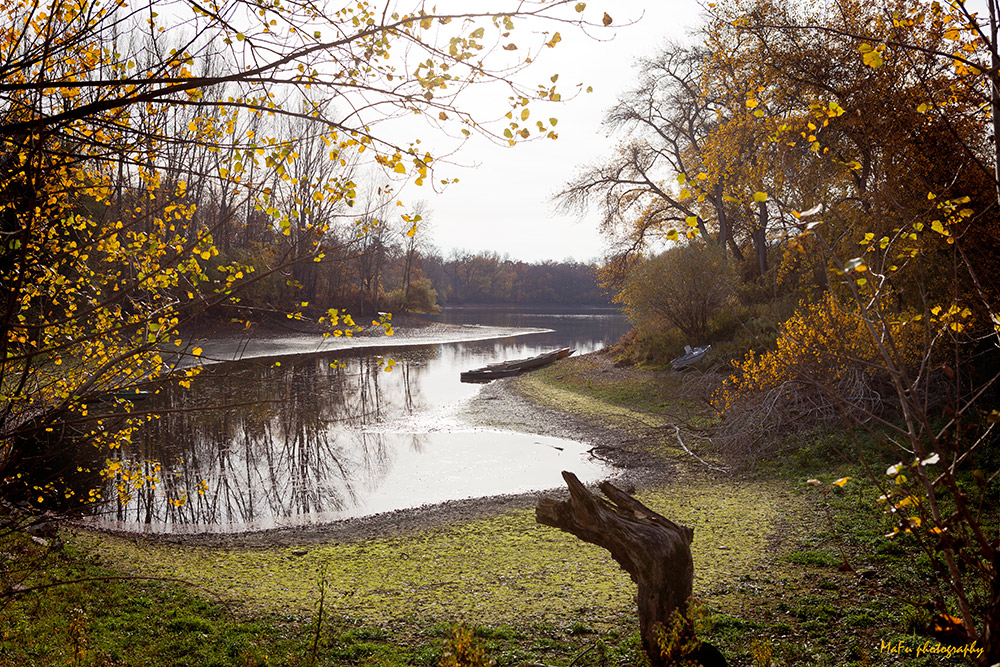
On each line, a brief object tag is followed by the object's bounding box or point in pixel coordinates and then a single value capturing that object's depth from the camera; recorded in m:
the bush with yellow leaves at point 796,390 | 10.43
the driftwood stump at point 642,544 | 4.64
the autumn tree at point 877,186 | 8.70
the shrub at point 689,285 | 22.42
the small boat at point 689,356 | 20.97
